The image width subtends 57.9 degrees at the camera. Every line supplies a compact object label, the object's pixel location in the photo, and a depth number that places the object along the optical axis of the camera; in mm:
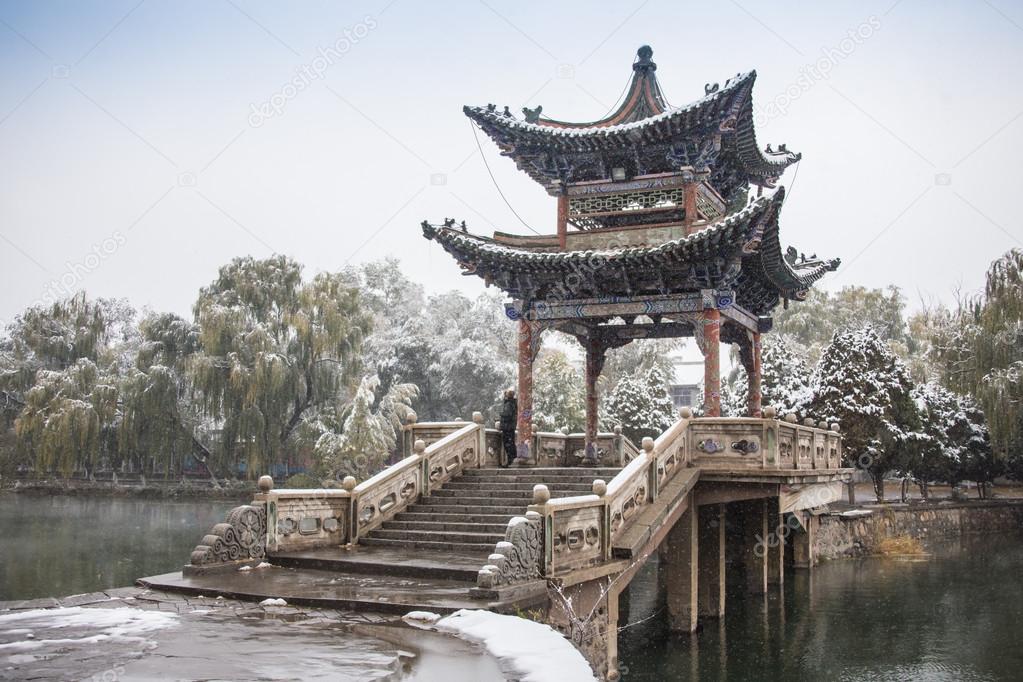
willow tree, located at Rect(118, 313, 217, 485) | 32094
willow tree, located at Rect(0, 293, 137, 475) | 30781
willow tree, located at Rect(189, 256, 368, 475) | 31922
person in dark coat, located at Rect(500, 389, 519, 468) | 15242
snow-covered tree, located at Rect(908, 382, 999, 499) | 29266
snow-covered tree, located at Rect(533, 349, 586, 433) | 35062
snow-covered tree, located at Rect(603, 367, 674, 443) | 34094
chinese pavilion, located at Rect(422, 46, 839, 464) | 13688
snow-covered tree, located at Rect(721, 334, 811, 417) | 31297
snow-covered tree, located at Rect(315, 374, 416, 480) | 31078
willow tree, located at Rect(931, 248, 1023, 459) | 26812
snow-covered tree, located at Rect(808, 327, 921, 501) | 27344
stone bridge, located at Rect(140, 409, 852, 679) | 8930
